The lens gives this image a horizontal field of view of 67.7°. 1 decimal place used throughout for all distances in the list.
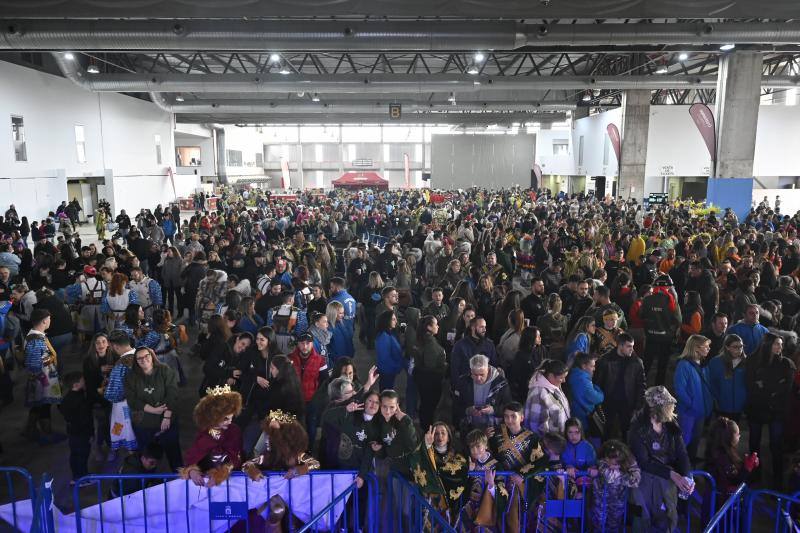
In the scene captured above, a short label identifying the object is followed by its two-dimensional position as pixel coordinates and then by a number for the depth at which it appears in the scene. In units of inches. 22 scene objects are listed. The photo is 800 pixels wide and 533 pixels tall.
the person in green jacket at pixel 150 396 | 193.0
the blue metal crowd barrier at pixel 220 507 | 154.8
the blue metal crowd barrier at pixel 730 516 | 135.2
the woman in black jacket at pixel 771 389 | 203.0
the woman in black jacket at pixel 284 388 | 198.5
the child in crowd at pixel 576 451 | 164.6
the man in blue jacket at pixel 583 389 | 197.8
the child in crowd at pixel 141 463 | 186.9
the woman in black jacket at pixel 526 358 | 223.8
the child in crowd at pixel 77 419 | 195.9
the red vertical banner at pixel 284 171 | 1825.9
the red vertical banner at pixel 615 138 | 1053.8
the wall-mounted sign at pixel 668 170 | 1068.5
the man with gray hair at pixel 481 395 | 193.8
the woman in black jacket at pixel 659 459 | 161.0
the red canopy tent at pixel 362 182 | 1642.5
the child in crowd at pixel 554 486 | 159.3
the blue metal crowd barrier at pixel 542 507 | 157.4
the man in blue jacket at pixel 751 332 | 243.0
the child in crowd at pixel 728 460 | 171.2
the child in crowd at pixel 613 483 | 157.2
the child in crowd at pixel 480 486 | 155.9
